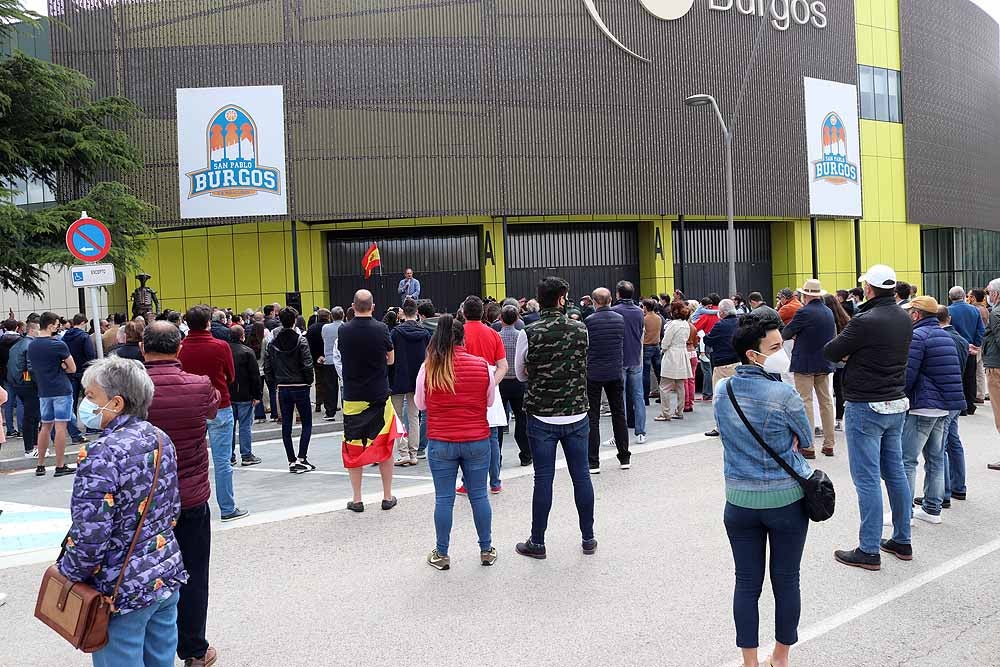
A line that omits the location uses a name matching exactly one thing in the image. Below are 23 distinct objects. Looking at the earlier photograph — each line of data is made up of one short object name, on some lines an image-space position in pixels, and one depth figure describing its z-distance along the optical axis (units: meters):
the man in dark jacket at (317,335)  14.48
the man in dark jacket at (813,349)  10.22
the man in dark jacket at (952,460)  7.71
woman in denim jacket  4.25
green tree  20.66
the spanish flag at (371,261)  24.38
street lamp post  21.88
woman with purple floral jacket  3.48
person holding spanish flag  8.34
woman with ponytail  6.41
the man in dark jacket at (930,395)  6.92
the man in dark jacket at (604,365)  9.61
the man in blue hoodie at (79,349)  13.09
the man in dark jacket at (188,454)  4.77
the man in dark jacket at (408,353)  10.60
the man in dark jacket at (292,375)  10.63
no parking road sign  11.48
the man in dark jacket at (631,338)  10.91
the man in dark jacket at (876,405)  6.15
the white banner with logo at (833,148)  31.67
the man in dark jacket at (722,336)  11.02
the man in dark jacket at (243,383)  9.78
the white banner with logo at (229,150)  25.39
